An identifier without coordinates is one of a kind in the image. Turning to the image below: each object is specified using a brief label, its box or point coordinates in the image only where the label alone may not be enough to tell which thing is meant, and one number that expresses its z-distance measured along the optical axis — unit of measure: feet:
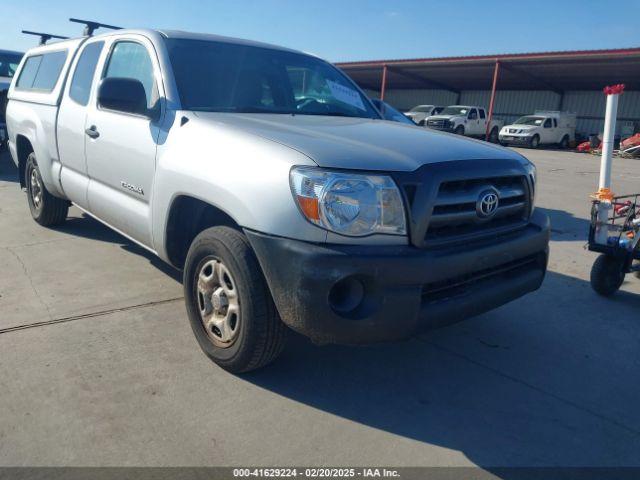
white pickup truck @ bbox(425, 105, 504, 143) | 91.36
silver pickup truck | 8.07
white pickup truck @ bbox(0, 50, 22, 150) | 33.76
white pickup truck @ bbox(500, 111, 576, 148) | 87.92
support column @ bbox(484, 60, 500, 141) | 88.84
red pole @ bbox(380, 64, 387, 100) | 101.32
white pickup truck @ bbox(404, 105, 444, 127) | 97.30
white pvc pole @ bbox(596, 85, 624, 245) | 14.26
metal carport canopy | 81.66
